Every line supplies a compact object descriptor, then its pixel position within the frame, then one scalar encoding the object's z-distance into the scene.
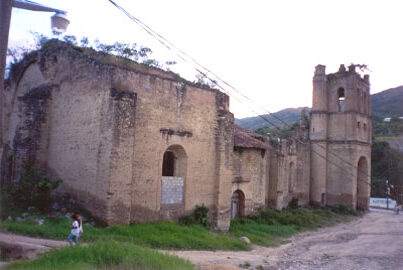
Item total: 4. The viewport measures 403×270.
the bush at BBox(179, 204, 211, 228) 14.43
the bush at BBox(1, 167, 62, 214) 12.41
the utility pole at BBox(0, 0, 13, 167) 7.03
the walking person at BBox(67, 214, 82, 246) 9.46
